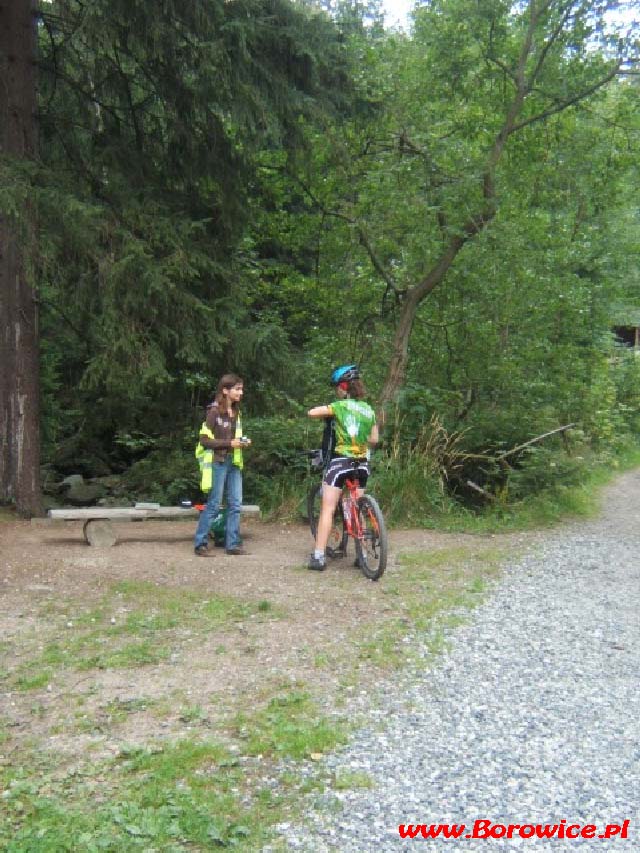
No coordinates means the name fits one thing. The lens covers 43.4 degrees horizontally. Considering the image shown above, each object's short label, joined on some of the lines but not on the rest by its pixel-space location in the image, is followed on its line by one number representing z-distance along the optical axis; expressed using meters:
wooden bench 7.96
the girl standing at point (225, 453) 7.45
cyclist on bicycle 6.95
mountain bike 6.68
